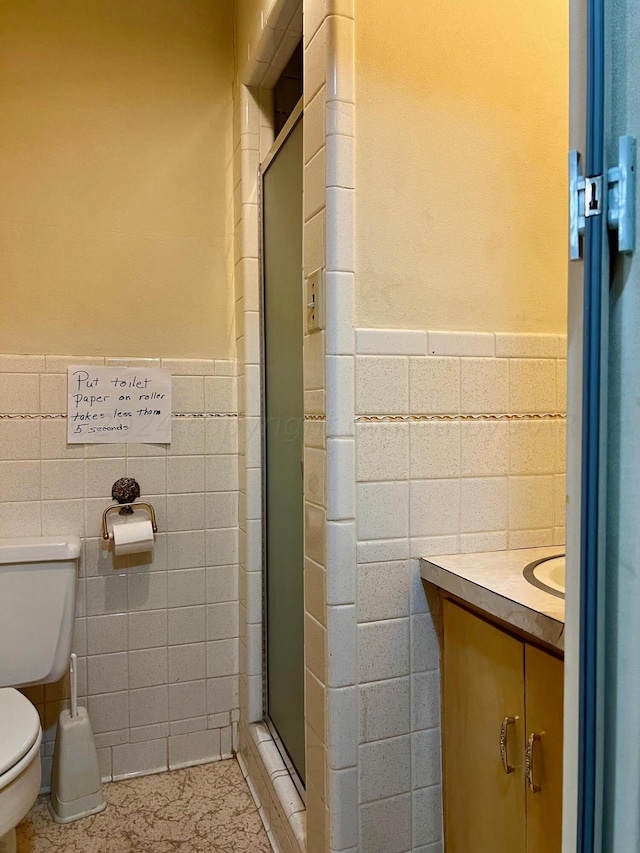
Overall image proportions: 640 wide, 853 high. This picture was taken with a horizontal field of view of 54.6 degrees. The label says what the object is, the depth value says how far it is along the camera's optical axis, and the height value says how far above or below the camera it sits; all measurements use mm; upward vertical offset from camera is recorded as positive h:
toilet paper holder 1845 -246
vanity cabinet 936 -548
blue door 535 -26
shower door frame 1710 -187
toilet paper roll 1750 -351
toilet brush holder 1694 -991
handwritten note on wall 1805 +27
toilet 1607 -514
